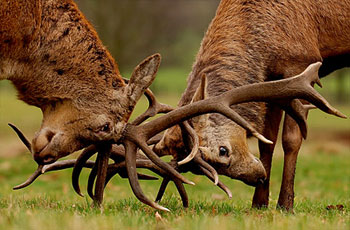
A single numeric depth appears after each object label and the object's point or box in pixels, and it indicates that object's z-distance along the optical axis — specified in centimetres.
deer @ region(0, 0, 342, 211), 1165
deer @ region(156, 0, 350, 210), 1355
